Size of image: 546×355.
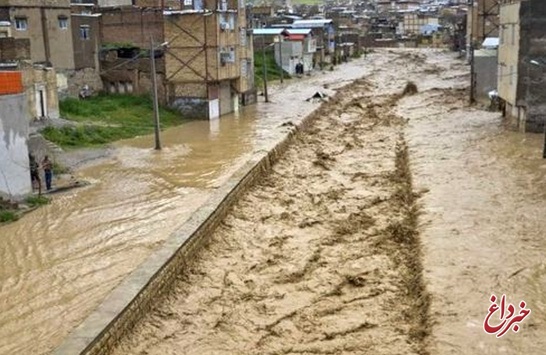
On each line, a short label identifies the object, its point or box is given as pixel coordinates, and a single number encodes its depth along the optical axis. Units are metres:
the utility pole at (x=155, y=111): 25.69
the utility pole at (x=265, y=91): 43.27
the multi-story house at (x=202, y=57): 34.12
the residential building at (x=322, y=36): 70.62
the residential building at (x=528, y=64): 27.00
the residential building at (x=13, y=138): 17.41
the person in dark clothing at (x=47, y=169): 19.72
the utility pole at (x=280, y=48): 57.44
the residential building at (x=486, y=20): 56.69
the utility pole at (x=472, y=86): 37.78
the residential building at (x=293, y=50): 58.88
